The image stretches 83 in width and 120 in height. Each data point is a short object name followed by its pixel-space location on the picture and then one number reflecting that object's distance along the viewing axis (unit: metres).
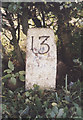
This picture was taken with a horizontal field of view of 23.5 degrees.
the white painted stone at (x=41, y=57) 1.77
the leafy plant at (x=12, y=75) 1.81
